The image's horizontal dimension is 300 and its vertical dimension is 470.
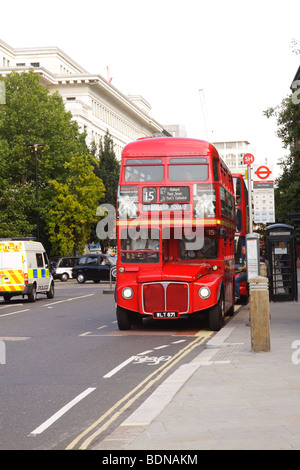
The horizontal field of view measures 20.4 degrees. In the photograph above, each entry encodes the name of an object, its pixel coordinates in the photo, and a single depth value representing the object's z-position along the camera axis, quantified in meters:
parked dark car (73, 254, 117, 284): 52.53
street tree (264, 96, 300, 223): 39.82
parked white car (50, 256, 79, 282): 61.34
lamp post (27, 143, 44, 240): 54.41
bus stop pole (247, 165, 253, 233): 15.88
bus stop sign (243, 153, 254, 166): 16.95
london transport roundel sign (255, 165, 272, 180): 16.58
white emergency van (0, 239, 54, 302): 30.62
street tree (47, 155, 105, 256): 61.72
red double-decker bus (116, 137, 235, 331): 17.05
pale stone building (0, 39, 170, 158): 86.19
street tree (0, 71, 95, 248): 58.50
